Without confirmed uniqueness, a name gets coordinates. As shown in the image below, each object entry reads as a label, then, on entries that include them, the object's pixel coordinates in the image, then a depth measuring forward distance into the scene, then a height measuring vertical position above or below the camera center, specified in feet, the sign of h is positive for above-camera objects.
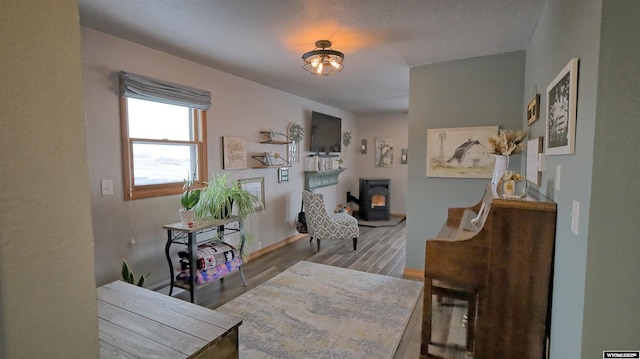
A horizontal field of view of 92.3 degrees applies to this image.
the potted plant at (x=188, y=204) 9.69 -1.36
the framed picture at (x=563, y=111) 4.07 +0.78
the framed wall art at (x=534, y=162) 6.49 +0.01
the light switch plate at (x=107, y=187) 8.52 -0.72
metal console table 9.27 -2.49
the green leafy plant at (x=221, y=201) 9.98 -1.29
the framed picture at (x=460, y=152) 10.71 +0.36
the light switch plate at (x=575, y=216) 3.81 -0.68
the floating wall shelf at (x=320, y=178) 17.90 -1.02
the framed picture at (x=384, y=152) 23.86 +0.75
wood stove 22.41 -2.75
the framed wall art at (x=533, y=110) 7.12 +1.31
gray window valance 8.69 +2.18
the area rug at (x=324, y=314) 7.38 -4.41
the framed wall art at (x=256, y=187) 13.43 -1.16
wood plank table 4.02 -2.44
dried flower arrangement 7.18 +0.44
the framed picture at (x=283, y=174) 15.69 -0.64
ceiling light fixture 8.73 +3.04
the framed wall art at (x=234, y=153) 12.27 +0.37
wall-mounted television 18.26 +1.80
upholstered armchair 14.96 -3.02
